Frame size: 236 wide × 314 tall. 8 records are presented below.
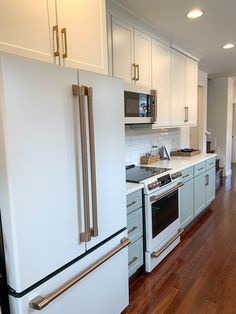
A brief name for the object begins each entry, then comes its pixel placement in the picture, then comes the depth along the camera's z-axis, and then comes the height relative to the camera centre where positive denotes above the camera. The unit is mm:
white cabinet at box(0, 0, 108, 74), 1211 +559
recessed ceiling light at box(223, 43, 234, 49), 3651 +1205
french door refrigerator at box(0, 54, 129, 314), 1123 -279
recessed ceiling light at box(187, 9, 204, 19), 2496 +1159
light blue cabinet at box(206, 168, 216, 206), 3965 -932
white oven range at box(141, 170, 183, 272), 2381 -888
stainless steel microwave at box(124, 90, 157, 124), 2424 +234
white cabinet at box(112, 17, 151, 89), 2350 +763
